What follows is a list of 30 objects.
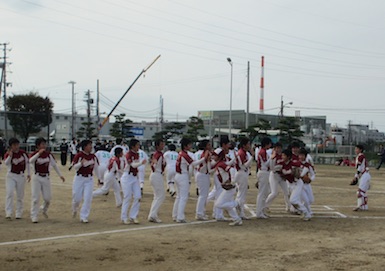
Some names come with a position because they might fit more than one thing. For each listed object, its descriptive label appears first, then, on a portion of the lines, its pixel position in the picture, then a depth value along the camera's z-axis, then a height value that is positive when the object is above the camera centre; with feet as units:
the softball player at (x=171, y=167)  49.73 -3.86
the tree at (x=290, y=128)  140.67 +1.27
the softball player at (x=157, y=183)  34.04 -3.79
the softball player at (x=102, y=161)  50.70 -3.45
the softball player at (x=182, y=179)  34.30 -3.56
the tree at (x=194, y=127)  158.40 +1.25
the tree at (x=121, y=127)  171.22 +0.76
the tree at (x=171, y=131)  167.32 -0.33
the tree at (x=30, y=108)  181.27 +8.27
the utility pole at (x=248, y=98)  150.82 +10.63
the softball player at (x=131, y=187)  33.86 -4.12
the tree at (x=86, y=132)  187.57 -1.39
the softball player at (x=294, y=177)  35.81 -3.48
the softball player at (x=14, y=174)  35.63 -3.55
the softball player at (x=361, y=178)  42.02 -4.01
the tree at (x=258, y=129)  143.54 +0.86
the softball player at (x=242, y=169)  35.58 -2.81
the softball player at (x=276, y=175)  37.24 -3.40
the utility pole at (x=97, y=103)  201.18 +11.29
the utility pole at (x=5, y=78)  179.95 +18.74
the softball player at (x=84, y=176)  34.27 -3.46
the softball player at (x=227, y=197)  33.35 -4.62
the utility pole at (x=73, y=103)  190.62 +11.48
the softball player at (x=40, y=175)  33.78 -3.45
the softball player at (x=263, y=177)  37.09 -3.56
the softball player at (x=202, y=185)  35.37 -4.03
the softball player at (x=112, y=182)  42.55 -4.84
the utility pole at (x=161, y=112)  261.01 +9.70
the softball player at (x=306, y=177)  36.96 -3.51
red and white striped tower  202.59 +15.58
